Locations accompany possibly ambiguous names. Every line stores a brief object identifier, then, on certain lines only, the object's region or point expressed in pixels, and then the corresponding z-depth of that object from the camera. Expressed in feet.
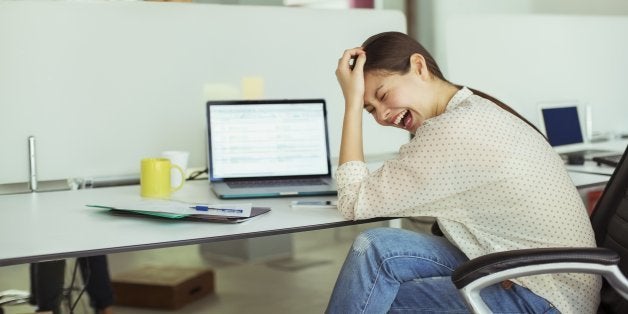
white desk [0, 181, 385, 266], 4.84
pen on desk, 5.65
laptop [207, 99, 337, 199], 7.33
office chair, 4.27
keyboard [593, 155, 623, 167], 7.98
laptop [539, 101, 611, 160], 9.69
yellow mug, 6.66
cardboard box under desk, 7.66
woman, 5.10
